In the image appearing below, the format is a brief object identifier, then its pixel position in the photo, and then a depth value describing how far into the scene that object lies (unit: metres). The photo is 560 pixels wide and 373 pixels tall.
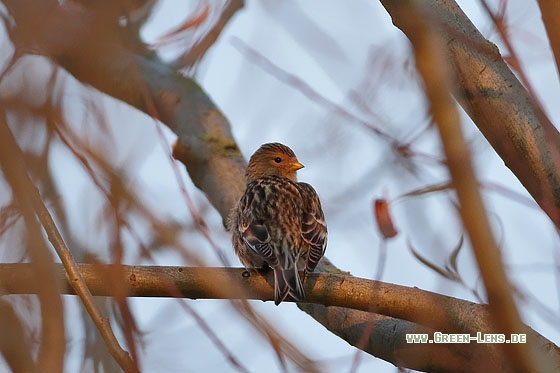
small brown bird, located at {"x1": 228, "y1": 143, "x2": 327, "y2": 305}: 9.41
